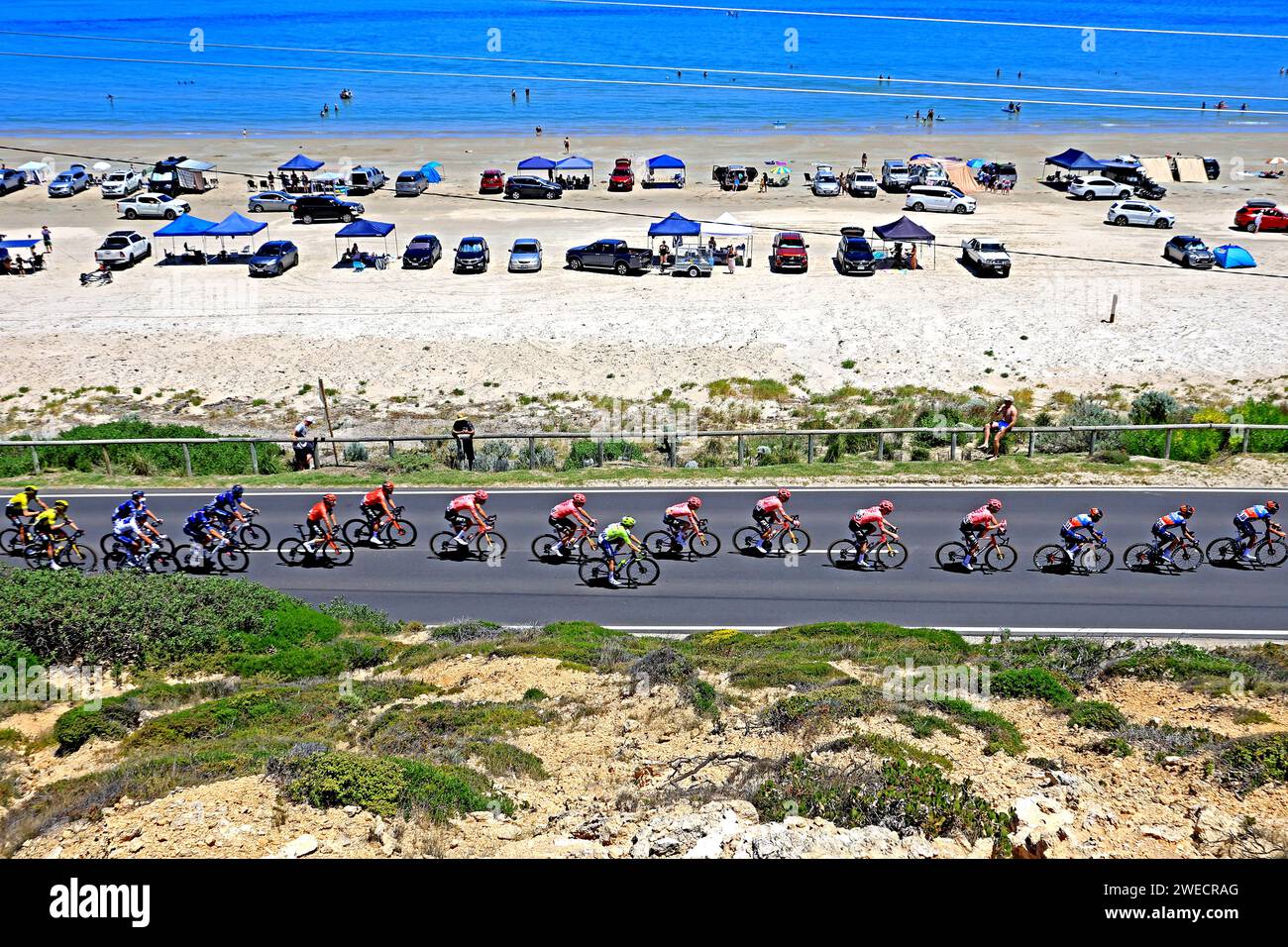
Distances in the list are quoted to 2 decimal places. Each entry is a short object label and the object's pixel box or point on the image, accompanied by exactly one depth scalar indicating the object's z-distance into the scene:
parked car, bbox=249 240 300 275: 47.34
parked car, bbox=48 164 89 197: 62.19
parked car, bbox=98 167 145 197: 61.59
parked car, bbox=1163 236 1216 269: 45.88
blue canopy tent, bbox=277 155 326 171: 63.47
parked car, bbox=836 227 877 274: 45.97
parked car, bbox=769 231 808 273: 46.44
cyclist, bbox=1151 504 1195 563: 20.28
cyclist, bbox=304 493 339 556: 21.92
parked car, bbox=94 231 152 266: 48.53
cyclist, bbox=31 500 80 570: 21.45
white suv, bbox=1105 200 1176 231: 52.84
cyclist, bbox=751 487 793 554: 21.70
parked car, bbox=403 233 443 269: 48.12
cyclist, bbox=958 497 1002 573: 20.47
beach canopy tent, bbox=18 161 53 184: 65.81
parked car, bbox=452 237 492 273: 47.31
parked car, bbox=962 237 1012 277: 45.28
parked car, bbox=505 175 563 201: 61.28
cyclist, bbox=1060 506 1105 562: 20.28
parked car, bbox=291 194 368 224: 55.44
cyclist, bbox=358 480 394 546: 22.30
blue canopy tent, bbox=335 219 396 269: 48.19
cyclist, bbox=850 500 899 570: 20.98
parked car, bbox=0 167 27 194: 63.53
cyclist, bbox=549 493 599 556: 21.28
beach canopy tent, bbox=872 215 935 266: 47.12
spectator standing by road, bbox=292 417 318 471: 28.25
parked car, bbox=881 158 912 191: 61.66
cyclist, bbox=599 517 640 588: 20.62
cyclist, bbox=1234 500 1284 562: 20.72
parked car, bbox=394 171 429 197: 61.66
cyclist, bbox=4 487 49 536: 21.48
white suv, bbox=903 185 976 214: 56.16
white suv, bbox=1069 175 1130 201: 59.38
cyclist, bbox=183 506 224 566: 21.44
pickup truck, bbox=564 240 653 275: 47.19
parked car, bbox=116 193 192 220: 55.81
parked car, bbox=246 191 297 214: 57.66
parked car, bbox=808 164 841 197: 60.94
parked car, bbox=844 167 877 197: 60.56
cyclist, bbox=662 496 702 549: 21.73
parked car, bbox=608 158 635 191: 62.84
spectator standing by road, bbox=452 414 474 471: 27.94
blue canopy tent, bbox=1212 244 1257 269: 46.19
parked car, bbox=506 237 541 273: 47.22
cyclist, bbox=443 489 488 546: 21.83
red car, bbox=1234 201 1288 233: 52.19
